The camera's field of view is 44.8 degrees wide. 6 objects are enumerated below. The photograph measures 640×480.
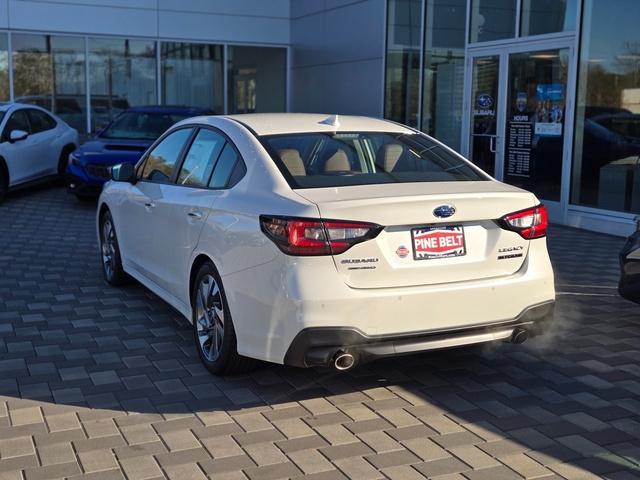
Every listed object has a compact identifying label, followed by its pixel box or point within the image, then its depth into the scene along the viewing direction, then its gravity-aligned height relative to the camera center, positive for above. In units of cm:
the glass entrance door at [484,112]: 1238 +6
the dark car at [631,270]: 537 -105
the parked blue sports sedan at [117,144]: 1200 -54
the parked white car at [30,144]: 1236 -61
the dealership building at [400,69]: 1045 +84
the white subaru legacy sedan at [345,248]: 396 -72
